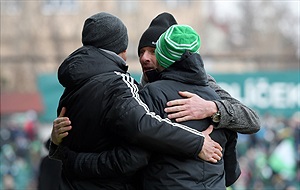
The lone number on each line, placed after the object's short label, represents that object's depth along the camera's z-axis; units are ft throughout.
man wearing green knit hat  21.04
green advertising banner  110.73
